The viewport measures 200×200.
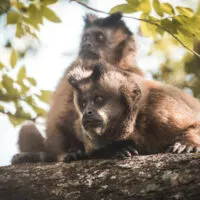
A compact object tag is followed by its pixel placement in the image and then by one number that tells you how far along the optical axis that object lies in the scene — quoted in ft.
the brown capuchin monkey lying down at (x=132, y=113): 37.76
